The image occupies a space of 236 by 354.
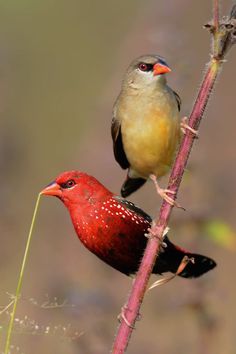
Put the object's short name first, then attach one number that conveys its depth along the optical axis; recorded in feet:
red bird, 24.52
